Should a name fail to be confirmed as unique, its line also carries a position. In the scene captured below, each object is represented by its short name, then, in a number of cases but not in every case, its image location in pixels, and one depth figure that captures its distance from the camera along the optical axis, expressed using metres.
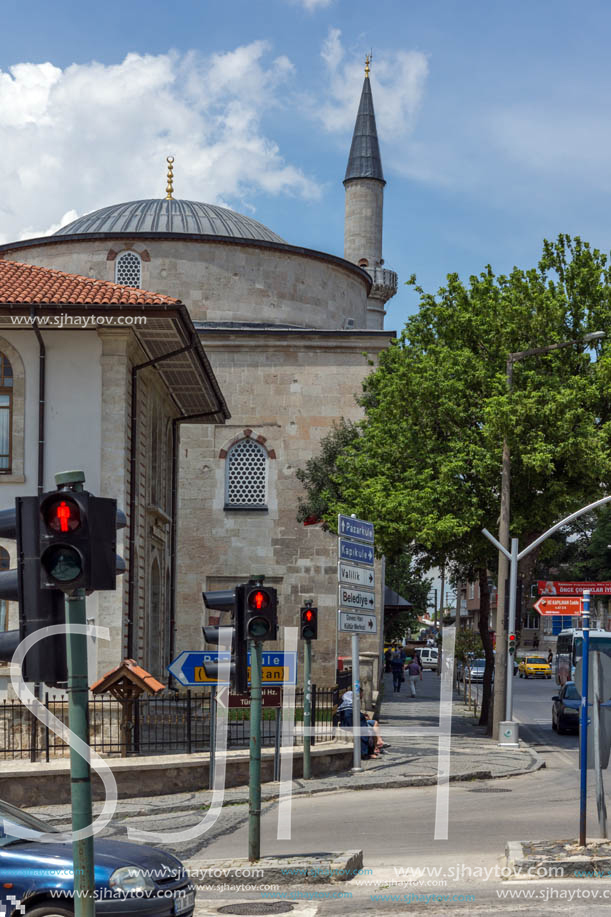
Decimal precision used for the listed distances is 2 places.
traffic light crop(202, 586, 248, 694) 11.52
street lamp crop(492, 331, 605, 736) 24.86
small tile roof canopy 17.48
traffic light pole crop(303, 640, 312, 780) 18.06
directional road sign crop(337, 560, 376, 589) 19.88
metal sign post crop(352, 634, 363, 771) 19.48
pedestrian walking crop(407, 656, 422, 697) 48.16
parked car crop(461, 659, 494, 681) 63.72
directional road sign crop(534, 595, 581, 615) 40.22
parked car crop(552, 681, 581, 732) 28.58
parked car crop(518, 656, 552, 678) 73.31
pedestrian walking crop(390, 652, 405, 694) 50.81
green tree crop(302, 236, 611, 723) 25.98
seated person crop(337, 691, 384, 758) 21.23
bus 42.62
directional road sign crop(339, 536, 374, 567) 20.00
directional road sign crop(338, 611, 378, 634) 19.75
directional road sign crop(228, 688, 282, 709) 16.06
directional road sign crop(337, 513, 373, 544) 20.11
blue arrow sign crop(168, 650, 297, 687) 15.23
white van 83.88
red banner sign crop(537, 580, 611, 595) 56.67
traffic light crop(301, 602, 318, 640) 18.61
